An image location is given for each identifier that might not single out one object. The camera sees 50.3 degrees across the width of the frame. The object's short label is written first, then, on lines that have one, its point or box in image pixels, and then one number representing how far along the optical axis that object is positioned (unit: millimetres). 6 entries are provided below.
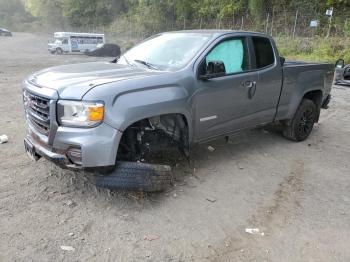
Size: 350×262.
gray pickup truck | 3553
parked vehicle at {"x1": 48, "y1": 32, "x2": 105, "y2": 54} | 33781
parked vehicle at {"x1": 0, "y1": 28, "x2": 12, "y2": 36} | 59125
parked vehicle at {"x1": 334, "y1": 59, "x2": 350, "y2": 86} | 11797
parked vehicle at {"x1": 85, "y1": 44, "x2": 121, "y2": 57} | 32125
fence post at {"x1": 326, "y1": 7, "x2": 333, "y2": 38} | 24812
